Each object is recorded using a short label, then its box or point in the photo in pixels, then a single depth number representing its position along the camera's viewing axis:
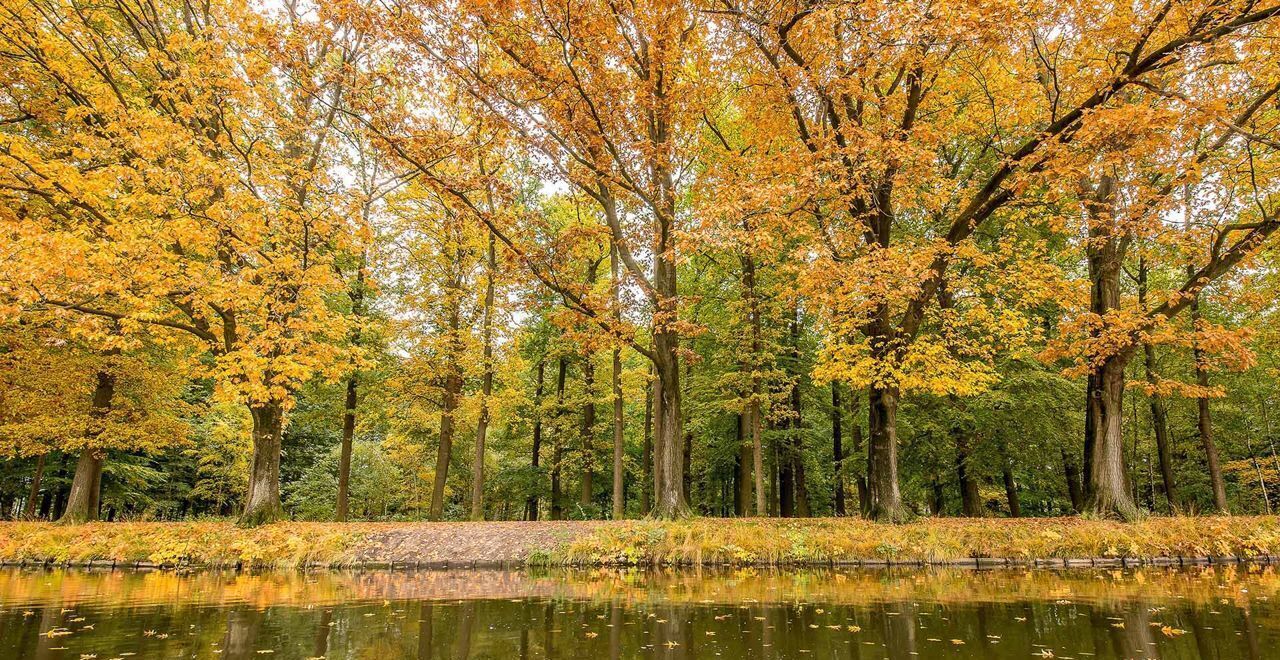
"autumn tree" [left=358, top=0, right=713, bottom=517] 10.77
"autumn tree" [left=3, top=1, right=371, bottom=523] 10.53
